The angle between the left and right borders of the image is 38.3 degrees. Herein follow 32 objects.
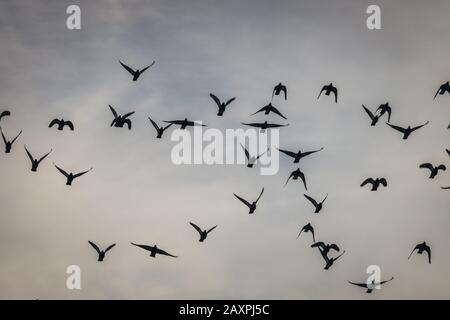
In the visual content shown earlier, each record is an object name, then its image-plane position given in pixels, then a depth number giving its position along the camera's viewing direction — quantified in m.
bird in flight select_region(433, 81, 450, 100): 42.19
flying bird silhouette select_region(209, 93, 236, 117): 43.09
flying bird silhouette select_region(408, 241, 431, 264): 45.62
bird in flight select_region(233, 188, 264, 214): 45.09
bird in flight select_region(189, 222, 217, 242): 44.47
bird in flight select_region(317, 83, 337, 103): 43.09
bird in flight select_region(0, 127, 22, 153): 43.79
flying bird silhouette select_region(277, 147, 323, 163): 43.75
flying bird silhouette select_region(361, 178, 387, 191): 45.19
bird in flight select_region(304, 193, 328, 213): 44.78
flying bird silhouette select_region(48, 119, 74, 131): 44.62
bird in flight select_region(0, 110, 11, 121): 43.62
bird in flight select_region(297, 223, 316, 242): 45.97
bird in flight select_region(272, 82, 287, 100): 42.00
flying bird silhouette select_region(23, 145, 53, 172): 43.59
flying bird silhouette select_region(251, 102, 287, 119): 43.81
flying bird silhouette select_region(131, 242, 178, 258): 43.78
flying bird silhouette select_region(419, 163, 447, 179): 44.18
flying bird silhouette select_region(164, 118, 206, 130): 44.16
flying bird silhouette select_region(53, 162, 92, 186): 44.62
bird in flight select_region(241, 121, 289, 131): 43.47
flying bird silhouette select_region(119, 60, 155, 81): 43.12
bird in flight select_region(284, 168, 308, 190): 44.81
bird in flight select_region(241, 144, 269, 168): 42.97
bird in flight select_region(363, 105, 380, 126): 43.56
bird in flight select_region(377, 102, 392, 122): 43.75
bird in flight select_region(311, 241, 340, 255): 46.06
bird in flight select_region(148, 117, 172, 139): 43.89
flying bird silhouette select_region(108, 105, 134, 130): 42.88
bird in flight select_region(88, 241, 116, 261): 44.91
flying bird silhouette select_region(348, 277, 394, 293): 45.73
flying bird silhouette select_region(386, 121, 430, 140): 43.34
